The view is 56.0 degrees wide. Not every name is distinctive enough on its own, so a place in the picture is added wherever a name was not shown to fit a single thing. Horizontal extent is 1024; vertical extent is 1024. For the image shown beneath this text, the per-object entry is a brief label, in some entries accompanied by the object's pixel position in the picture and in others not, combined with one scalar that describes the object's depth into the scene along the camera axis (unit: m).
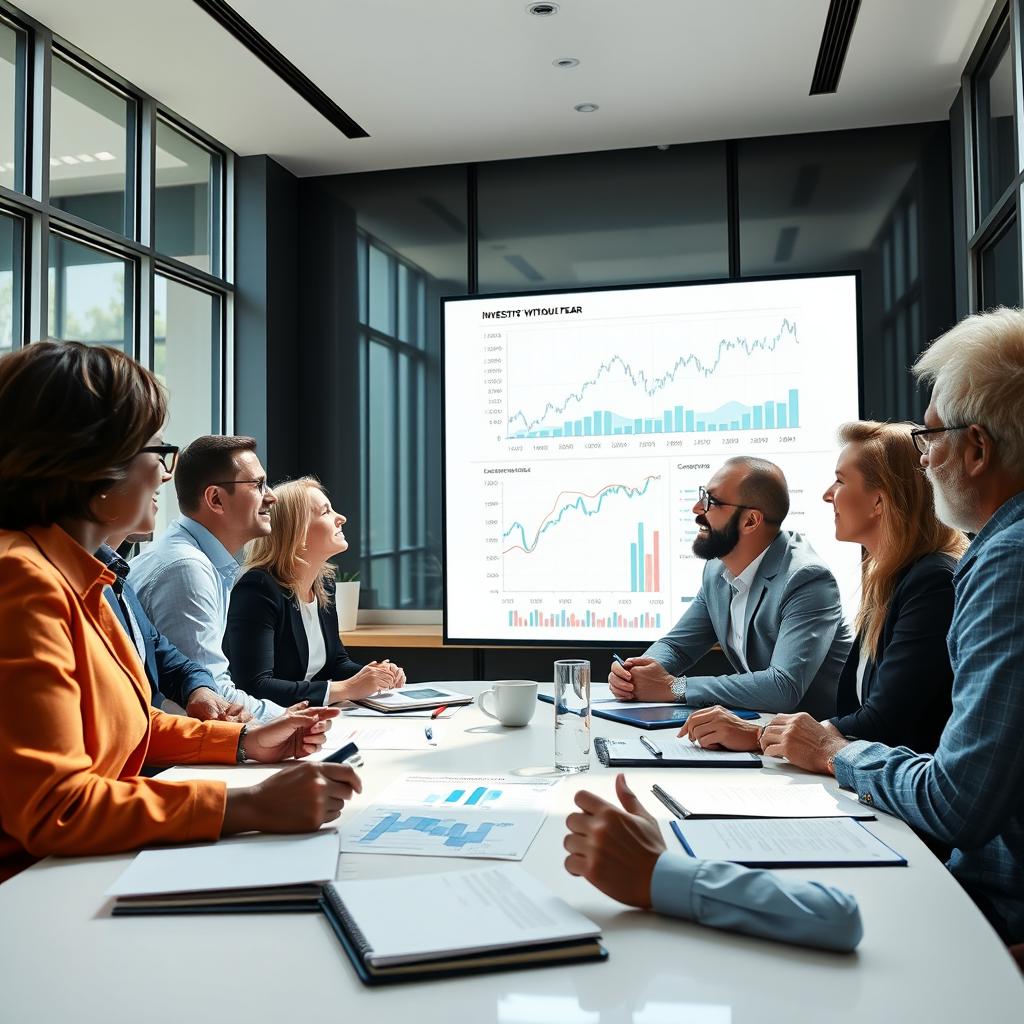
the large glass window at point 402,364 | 4.84
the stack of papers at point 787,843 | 1.18
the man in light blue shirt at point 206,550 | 2.47
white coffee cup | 2.01
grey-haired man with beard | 1.28
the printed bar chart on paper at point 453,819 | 1.24
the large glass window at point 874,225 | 4.34
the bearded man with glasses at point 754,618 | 2.35
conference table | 0.83
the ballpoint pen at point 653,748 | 1.73
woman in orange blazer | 1.20
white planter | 4.70
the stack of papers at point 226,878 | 1.05
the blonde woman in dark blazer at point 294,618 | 2.49
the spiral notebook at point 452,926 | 0.90
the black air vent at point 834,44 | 3.39
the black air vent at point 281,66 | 3.37
